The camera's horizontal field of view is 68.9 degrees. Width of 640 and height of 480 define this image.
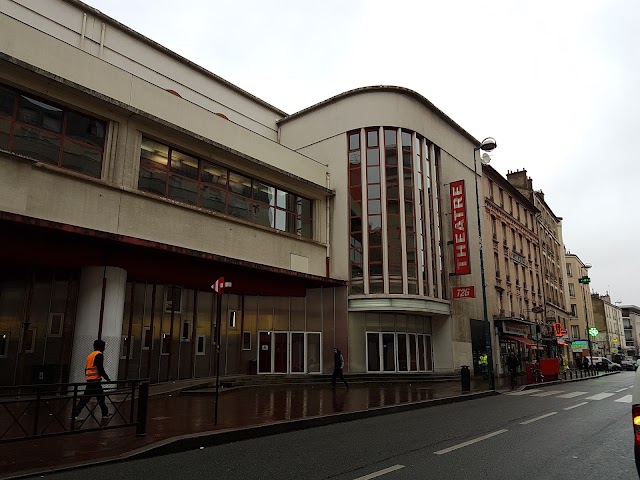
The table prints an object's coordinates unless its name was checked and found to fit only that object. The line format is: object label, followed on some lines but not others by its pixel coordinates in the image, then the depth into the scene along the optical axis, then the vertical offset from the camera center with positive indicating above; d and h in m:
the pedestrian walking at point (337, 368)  18.30 -0.87
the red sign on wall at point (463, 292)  24.75 +2.86
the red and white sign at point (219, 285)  10.40 +1.33
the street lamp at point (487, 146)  20.66 +9.30
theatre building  14.48 +5.00
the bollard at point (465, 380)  17.80 -1.26
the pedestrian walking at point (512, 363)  22.87 -0.85
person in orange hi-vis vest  9.47 -0.50
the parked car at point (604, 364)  44.75 -1.71
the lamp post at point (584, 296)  40.45 +6.60
